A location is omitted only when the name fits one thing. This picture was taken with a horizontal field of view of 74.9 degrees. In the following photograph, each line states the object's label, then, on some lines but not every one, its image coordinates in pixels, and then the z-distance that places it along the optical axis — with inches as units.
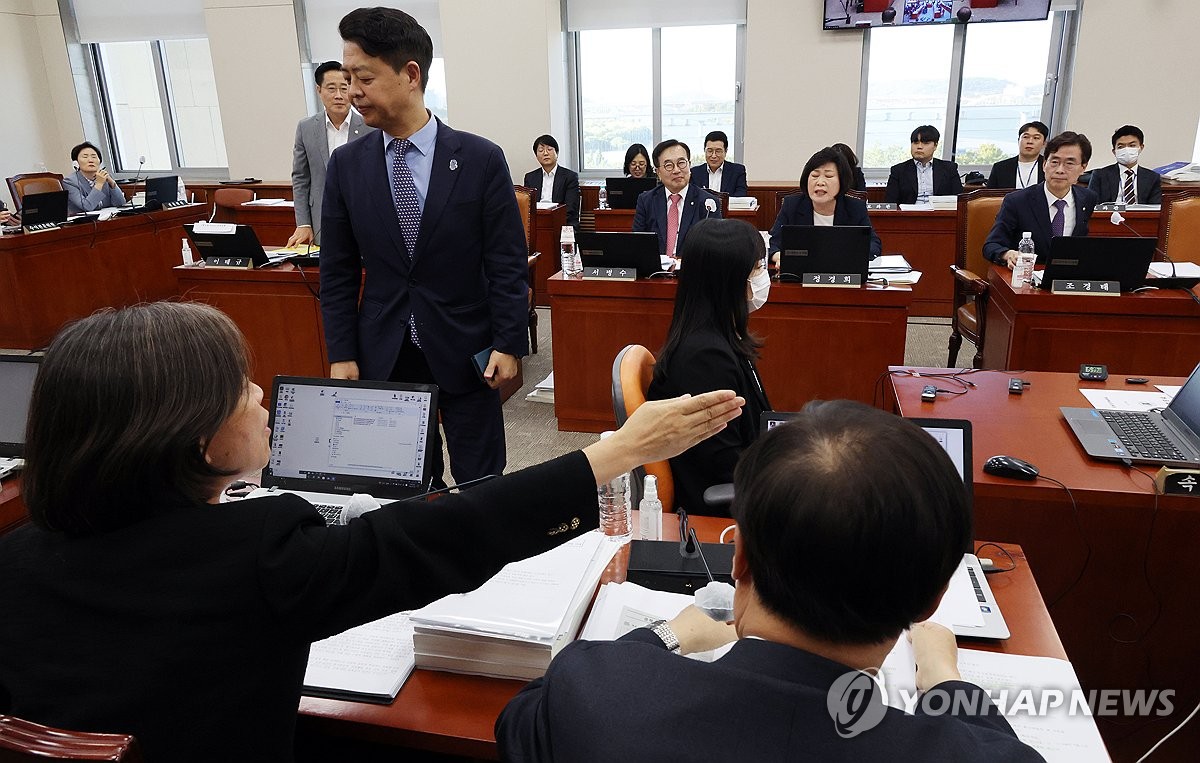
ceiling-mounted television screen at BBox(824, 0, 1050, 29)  267.6
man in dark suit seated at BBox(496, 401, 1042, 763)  27.1
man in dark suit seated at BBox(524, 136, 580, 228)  275.0
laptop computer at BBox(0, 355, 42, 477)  76.6
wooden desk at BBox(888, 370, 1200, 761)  76.4
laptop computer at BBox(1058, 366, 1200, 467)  75.6
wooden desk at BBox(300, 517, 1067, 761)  43.9
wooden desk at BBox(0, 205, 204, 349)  207.0
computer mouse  72.6
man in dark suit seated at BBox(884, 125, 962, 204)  254.5
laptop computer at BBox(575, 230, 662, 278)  148.2
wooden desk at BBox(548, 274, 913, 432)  140.8
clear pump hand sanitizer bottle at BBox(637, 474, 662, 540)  63.1
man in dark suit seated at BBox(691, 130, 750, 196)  266.1
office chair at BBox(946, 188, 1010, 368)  171.8
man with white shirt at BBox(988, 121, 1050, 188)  240.5
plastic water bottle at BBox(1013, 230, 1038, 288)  139.6
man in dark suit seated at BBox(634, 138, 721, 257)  184.7
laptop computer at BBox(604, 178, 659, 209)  238.5
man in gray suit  159.8
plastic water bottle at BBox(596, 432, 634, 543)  61.6
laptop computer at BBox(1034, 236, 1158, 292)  126.6
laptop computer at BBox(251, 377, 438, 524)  67.2
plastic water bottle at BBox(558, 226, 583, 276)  157.5
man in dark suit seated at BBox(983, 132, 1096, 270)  161.5
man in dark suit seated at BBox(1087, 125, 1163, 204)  240.8
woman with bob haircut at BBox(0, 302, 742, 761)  34.0
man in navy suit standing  89.8
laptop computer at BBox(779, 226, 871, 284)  139.6
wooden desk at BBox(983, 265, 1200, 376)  128.2
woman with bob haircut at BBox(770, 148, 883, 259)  170.4
